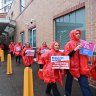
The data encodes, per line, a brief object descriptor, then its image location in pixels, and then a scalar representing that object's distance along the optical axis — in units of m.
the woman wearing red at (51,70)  2.62
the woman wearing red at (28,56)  5.00
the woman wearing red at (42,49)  4.92
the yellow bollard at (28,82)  2.30
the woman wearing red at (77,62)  2.51
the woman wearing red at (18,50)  6.91
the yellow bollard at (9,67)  4.85
